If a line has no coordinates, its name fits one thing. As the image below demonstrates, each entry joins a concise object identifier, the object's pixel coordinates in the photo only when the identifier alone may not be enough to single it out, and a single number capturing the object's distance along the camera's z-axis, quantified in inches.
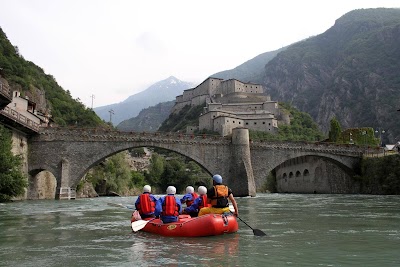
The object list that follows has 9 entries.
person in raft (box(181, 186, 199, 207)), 568.4
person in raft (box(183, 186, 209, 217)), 520.4
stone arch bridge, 1483.8
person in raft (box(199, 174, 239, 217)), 479.2
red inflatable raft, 455.8
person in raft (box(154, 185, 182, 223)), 480.1
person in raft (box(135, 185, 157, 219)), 537.6
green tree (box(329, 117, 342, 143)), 2425.0
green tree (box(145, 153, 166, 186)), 2985.5
